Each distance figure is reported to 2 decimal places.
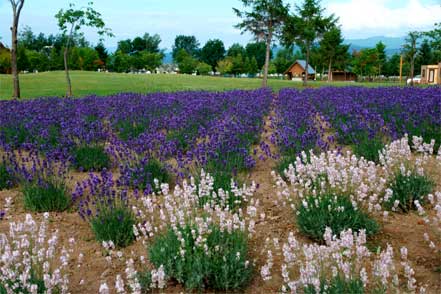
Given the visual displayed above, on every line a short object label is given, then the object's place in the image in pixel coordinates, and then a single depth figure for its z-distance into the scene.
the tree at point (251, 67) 82.01
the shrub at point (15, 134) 7.80
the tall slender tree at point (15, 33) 19.66
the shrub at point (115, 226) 4.30
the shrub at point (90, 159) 6.60
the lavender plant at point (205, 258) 3.47
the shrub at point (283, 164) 5.87
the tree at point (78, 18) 20.30
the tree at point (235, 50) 97.06
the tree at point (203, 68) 81.12
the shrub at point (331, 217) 4.13
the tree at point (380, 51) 66.31
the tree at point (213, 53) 100.44
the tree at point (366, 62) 64.00
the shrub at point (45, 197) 5.26
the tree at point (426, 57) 66.00
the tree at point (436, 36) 32.78
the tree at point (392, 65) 76.43
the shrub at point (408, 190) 4.88
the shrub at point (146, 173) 5.62
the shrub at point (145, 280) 3.36
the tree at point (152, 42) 94.06
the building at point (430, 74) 52.17
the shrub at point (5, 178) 6.12
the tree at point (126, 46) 86.88
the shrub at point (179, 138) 7.36
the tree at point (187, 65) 79.00
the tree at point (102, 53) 77.51
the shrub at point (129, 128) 8.16
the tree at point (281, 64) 89.75
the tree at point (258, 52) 107.75
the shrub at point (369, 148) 6.43
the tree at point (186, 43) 137.12
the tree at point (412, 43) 44.38
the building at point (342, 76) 81.61
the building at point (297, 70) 83.08
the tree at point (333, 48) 51.00
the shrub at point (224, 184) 4.93
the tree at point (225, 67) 80.81
